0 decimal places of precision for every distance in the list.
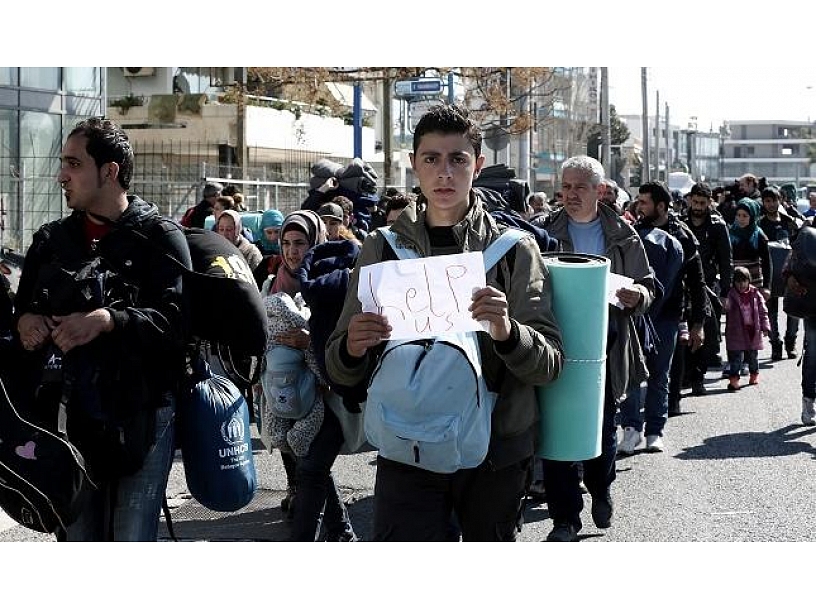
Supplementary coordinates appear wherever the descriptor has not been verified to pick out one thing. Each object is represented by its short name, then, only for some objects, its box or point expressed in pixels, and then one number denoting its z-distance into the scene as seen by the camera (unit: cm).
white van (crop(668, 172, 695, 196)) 3169
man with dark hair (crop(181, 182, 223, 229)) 1341
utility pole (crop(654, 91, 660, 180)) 7519
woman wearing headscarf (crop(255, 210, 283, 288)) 1152
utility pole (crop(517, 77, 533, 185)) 2905
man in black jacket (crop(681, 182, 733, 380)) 1212
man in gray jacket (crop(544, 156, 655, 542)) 668
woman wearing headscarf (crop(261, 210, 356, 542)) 616
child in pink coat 1356
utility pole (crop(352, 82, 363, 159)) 2453
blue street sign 2136
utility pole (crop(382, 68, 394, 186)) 2491
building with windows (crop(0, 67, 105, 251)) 1645
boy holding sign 394
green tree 8532
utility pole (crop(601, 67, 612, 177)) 3425
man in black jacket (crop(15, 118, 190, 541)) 403
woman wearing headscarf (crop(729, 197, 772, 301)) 1487
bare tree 1842
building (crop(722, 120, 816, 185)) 18872
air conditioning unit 3484
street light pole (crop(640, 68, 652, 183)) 5338
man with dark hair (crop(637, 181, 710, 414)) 930
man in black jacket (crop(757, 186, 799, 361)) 1617
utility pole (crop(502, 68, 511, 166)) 2031
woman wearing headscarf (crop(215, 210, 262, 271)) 1032
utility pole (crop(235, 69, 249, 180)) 3478
